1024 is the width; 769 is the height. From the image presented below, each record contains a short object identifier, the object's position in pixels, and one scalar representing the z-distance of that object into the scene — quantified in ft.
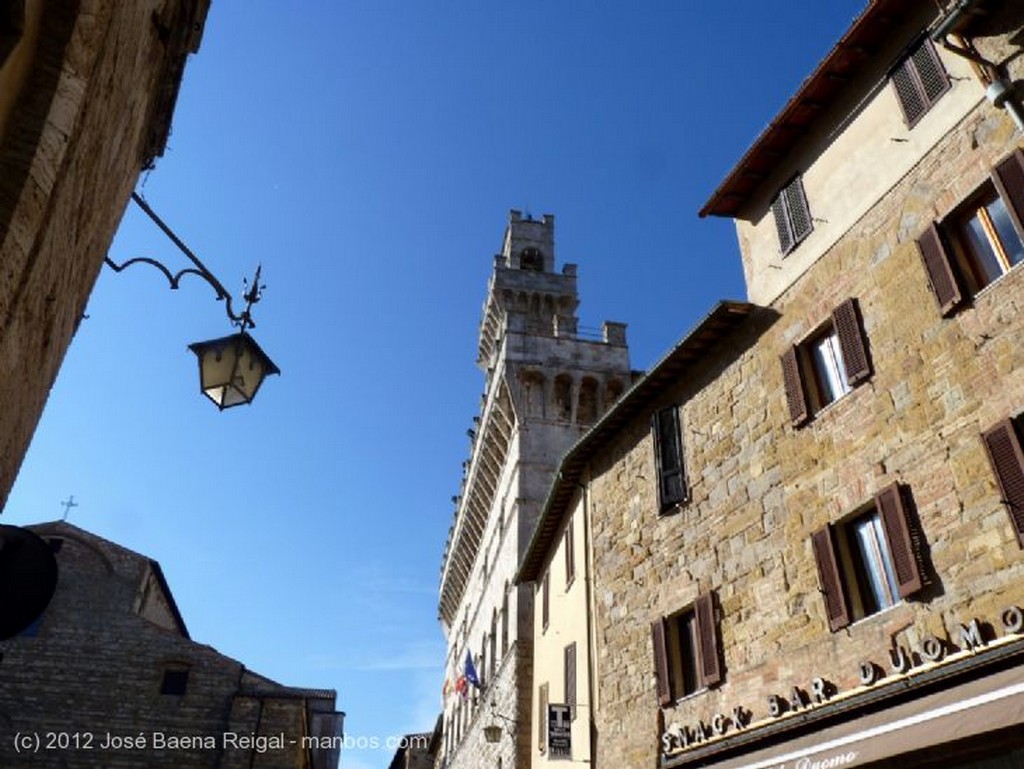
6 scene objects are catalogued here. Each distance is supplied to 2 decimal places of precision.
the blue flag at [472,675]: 73.61
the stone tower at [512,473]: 67.46
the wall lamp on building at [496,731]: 59.16
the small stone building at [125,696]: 83.51
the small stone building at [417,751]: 140.97
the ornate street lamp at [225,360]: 20.26
